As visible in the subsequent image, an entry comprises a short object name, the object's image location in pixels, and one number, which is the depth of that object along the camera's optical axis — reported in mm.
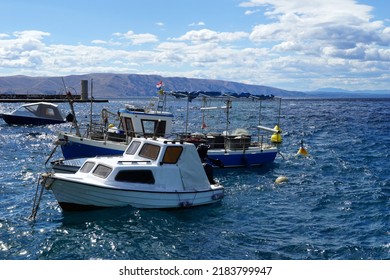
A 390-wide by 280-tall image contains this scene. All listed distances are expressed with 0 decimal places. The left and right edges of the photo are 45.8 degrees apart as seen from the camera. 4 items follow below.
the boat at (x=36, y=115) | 67375
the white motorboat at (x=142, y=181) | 21266
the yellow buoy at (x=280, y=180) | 30553
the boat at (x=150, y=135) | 34312
